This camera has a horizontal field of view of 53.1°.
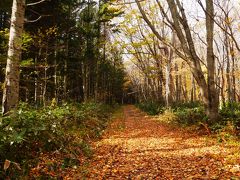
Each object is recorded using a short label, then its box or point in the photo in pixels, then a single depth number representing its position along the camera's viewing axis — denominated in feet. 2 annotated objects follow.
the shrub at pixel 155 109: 67.69
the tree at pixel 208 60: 32.91
